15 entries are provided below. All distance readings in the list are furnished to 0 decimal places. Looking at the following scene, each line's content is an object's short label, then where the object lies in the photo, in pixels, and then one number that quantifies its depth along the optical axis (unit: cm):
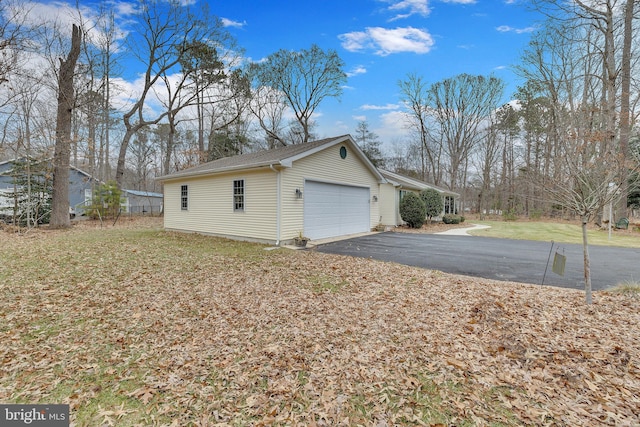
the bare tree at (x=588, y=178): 417
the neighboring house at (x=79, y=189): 2241
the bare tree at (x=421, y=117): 2778
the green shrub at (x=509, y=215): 2508
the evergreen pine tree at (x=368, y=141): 3158
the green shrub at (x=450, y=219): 2048
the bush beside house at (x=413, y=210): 1661
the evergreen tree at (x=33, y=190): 1365
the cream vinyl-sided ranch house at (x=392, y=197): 1716
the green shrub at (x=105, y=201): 1869
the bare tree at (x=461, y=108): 2566
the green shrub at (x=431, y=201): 1845
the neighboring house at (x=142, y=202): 2654
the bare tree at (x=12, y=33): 919
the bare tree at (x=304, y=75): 2528
